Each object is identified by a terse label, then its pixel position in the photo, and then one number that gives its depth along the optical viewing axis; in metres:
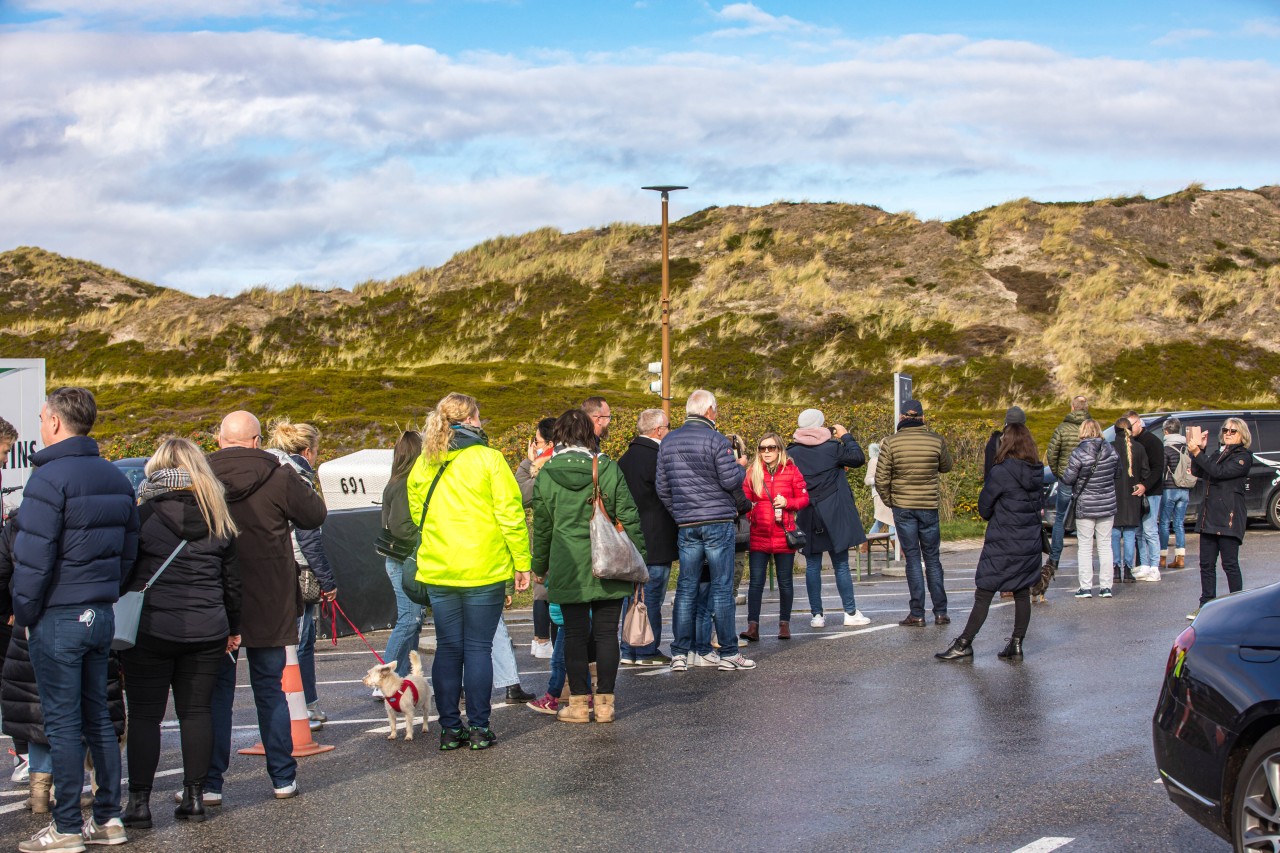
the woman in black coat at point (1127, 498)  15.57
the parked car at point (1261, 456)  21.84
